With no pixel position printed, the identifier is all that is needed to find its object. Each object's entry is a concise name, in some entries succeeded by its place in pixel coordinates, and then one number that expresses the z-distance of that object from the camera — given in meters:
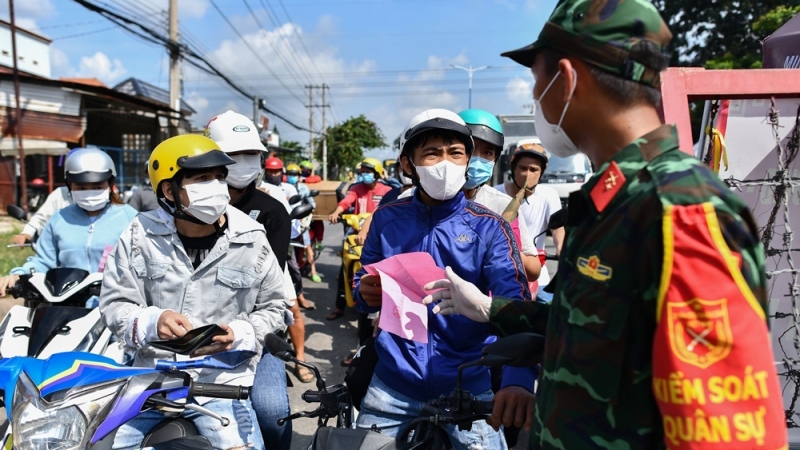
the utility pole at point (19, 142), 15.59
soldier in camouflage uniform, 0.88
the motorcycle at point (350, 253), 5.68
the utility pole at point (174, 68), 17.58
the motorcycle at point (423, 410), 1.41
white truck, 14.61
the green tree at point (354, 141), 41.16
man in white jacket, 2.37
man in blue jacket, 2.08
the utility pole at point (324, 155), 40.50
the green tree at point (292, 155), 48.41
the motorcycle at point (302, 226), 5.25
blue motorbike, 1.72
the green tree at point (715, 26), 19.30
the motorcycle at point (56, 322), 2.90
